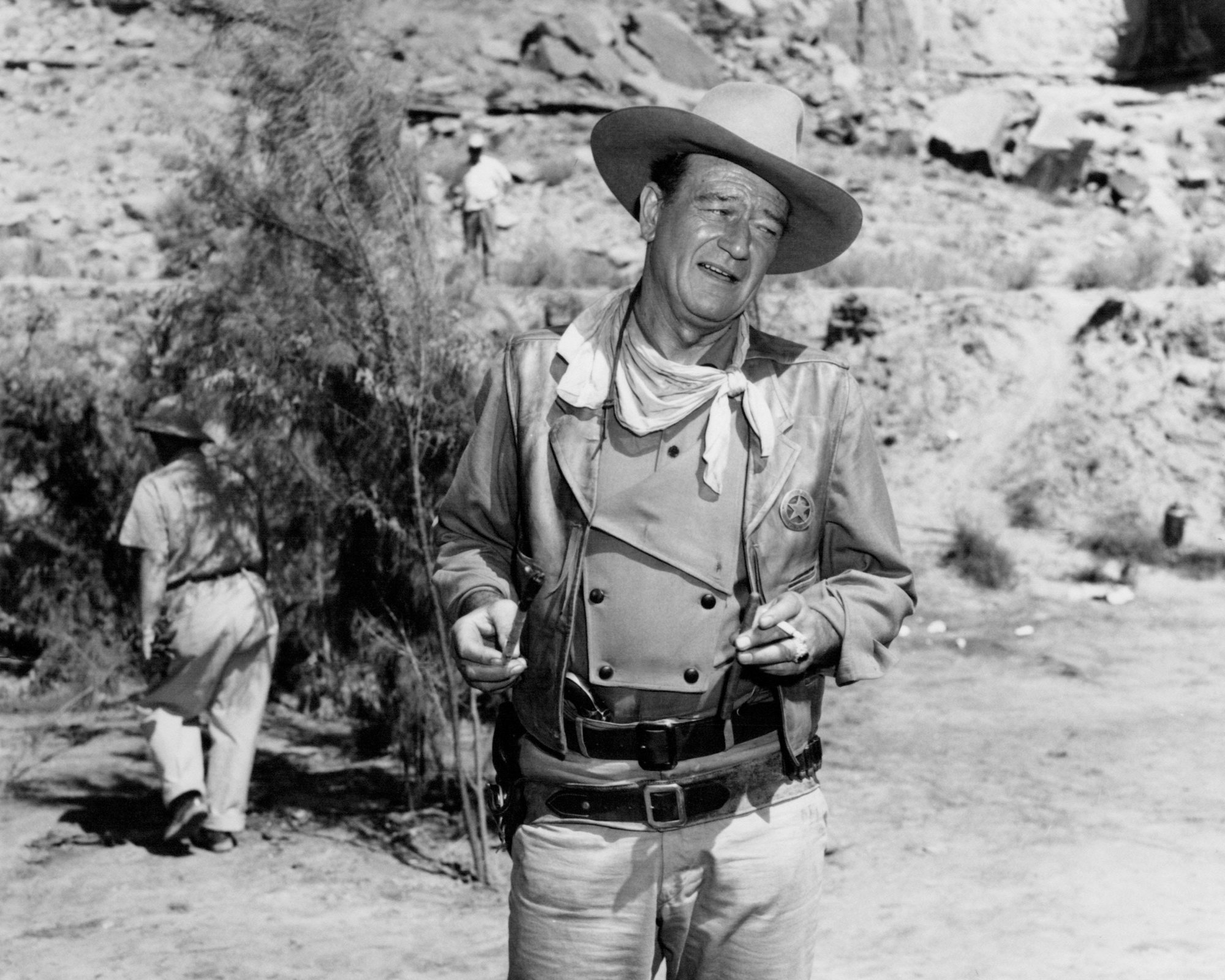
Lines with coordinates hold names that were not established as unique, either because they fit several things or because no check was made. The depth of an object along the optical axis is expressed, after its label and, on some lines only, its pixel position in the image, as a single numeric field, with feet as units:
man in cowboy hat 9.42
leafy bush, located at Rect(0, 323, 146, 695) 29.19
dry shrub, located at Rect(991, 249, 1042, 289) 52.44
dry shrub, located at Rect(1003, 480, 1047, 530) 42.47
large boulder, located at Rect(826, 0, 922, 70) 89.10
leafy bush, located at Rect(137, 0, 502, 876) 19.95
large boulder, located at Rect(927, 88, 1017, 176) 73.61
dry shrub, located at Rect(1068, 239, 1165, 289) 50.93
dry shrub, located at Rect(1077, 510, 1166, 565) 39.17
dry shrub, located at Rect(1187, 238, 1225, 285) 49.19
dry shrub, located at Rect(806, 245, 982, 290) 52.80
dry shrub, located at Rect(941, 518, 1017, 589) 38.40
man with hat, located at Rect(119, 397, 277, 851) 20.83
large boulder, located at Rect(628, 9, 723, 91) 81.51
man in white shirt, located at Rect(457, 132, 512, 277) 52.39
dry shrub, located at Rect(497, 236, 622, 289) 50.42
